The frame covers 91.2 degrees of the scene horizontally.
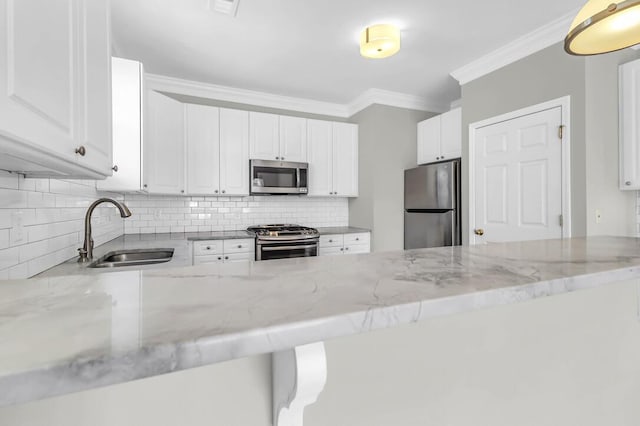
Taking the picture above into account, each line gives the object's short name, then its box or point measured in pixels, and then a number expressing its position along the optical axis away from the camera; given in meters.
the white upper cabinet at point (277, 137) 3.55
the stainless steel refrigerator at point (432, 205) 3.19
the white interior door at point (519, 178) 2.41
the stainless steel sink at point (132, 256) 1.82
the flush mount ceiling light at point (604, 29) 1.00
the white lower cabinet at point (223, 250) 3.02
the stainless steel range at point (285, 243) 3.16
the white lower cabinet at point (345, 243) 3.59
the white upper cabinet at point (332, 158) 3.86
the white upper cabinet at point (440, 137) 3.32
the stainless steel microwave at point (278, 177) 3.47
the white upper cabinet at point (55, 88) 0.70
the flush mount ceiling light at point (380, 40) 2.33
